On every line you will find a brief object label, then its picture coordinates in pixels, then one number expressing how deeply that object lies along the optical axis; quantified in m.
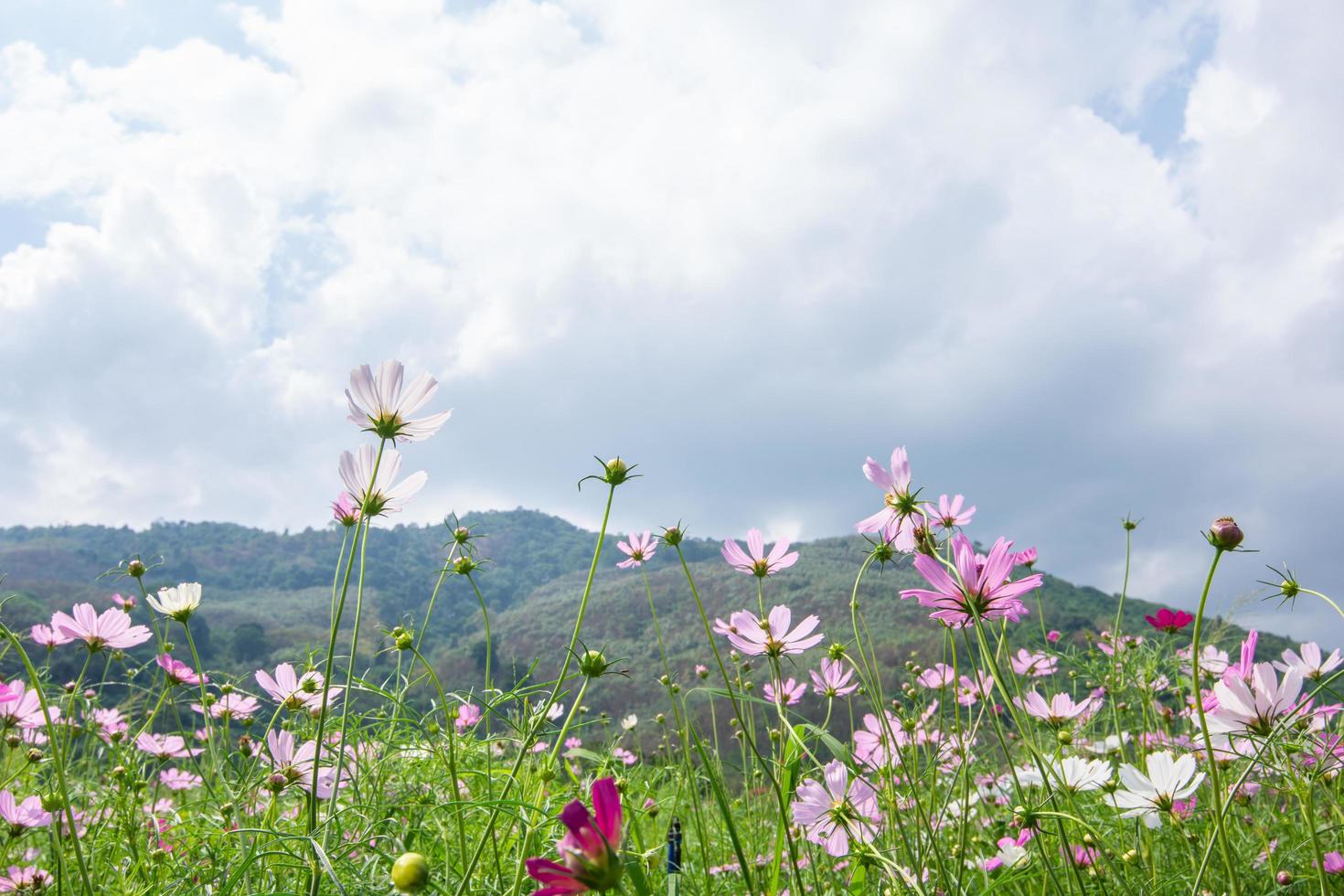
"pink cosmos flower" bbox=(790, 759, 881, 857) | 1.14
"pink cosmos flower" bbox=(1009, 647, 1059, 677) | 2.11
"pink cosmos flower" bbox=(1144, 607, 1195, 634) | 1.86
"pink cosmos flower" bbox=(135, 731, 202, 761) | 1.88
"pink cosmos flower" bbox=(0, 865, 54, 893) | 1.23
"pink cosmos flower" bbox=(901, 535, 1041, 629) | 0.77
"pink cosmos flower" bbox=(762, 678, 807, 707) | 0.96
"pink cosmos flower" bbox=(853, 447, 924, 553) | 1.03
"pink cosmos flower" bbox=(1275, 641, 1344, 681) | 1.27
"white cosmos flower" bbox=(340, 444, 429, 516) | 0.99
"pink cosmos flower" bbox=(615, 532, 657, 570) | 1.68
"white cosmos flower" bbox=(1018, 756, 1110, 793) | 1.20
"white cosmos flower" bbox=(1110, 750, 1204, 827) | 1.00
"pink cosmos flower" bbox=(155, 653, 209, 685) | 1.56
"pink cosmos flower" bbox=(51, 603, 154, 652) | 1.46
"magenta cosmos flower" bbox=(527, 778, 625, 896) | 0.45
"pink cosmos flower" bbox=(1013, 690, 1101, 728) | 1.47
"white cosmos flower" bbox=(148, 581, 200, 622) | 1.25
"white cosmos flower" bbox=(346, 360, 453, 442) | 0.98
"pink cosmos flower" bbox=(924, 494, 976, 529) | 1.35
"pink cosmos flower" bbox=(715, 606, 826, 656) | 1.14
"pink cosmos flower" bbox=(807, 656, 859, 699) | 1.40
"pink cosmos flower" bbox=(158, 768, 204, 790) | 2.05
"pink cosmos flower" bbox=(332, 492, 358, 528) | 1.24
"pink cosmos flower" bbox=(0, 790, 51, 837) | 1.37
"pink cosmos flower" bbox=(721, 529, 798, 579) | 1.39
